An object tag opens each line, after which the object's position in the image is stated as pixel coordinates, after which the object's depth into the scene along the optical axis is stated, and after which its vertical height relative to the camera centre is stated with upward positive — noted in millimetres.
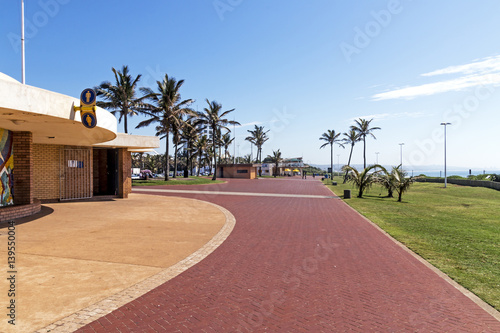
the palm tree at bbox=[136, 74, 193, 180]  35906 +7525
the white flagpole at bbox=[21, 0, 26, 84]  9883 +4641
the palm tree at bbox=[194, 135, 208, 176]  56409 +4335
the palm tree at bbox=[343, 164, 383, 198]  22578 -781
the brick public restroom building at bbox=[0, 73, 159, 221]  7625 +752
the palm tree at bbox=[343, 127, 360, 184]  58741 +5877
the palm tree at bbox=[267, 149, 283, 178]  87875 +2943
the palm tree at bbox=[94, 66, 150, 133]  34062 +8238
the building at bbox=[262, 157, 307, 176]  86000 -63
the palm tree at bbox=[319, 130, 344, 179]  67500 +6808
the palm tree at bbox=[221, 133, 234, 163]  68375 +6098
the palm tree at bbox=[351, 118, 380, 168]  56531 +7440
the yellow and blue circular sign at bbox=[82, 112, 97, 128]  8773 +1381
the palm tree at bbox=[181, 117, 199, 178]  46219 +5312
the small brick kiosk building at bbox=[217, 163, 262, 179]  58562 -842
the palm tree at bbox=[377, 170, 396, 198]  22052 -991
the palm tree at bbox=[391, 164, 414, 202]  20773 -904
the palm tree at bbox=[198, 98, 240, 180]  44244 +7351
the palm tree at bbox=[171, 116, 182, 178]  39044 +4983
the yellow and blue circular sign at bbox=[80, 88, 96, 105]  8688 +2027
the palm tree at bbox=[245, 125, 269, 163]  77062 +7701
